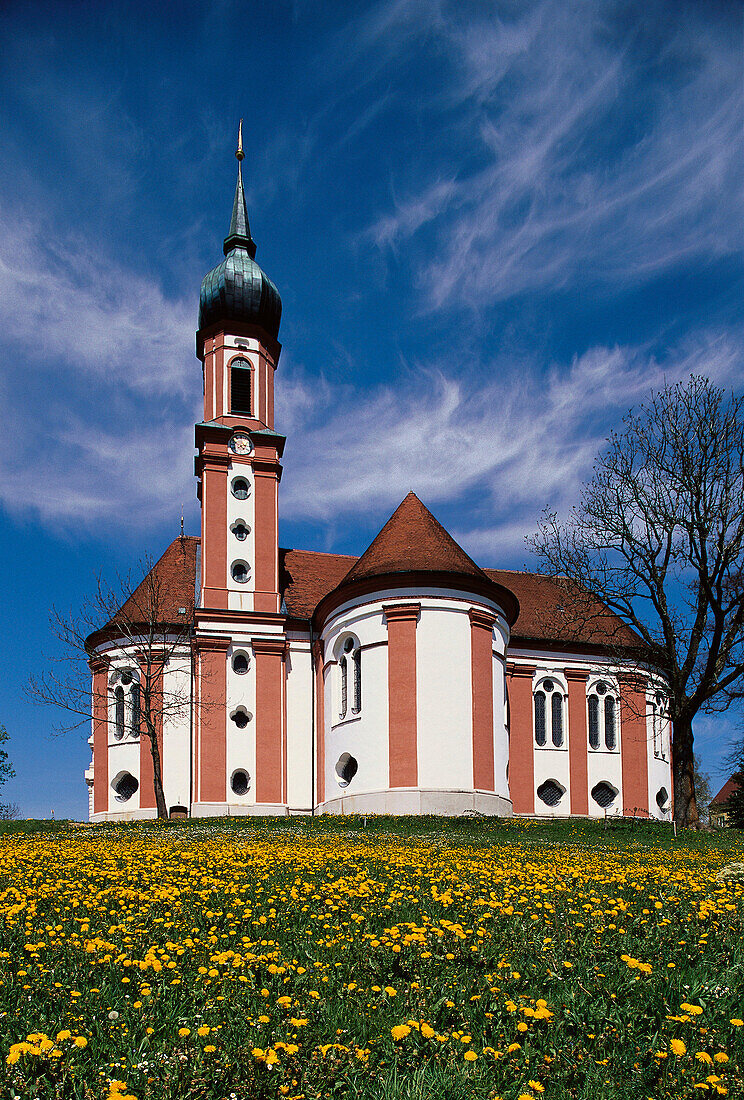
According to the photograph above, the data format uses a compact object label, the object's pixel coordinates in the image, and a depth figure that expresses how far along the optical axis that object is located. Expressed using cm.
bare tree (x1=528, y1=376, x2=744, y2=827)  2644
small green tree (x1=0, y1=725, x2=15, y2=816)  4950
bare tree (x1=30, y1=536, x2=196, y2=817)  3428
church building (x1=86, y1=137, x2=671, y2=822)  3020
